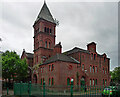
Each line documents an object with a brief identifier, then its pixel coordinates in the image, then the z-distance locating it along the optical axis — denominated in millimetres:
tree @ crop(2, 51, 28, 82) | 31933
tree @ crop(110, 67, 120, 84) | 58394
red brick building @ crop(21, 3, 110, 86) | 29744
